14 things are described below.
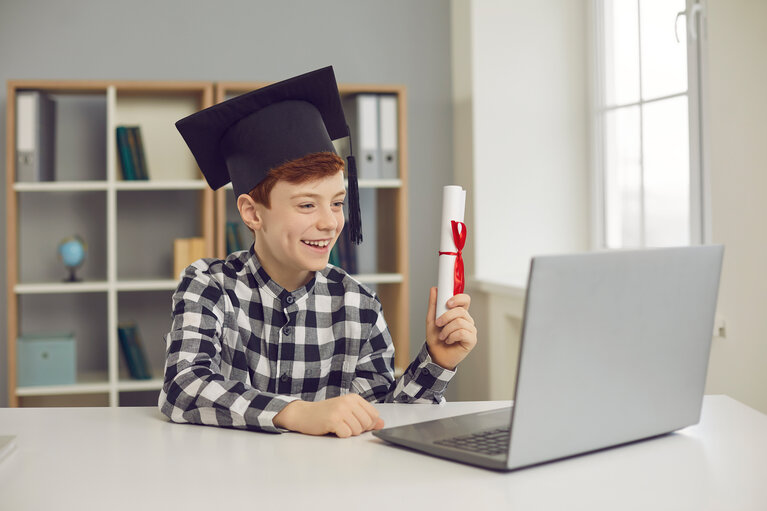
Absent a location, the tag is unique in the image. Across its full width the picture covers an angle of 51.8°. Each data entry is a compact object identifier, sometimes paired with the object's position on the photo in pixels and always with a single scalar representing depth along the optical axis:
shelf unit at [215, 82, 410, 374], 3.01
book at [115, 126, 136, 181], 3.01
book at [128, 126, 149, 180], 3.02
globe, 3.00
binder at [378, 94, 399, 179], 3.11
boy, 1.29
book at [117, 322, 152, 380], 3.01
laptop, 0.82
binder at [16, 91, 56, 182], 2.88
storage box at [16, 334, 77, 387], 2.91
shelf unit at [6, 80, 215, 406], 3.18
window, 2.52
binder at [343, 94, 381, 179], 3.08
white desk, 0.78
